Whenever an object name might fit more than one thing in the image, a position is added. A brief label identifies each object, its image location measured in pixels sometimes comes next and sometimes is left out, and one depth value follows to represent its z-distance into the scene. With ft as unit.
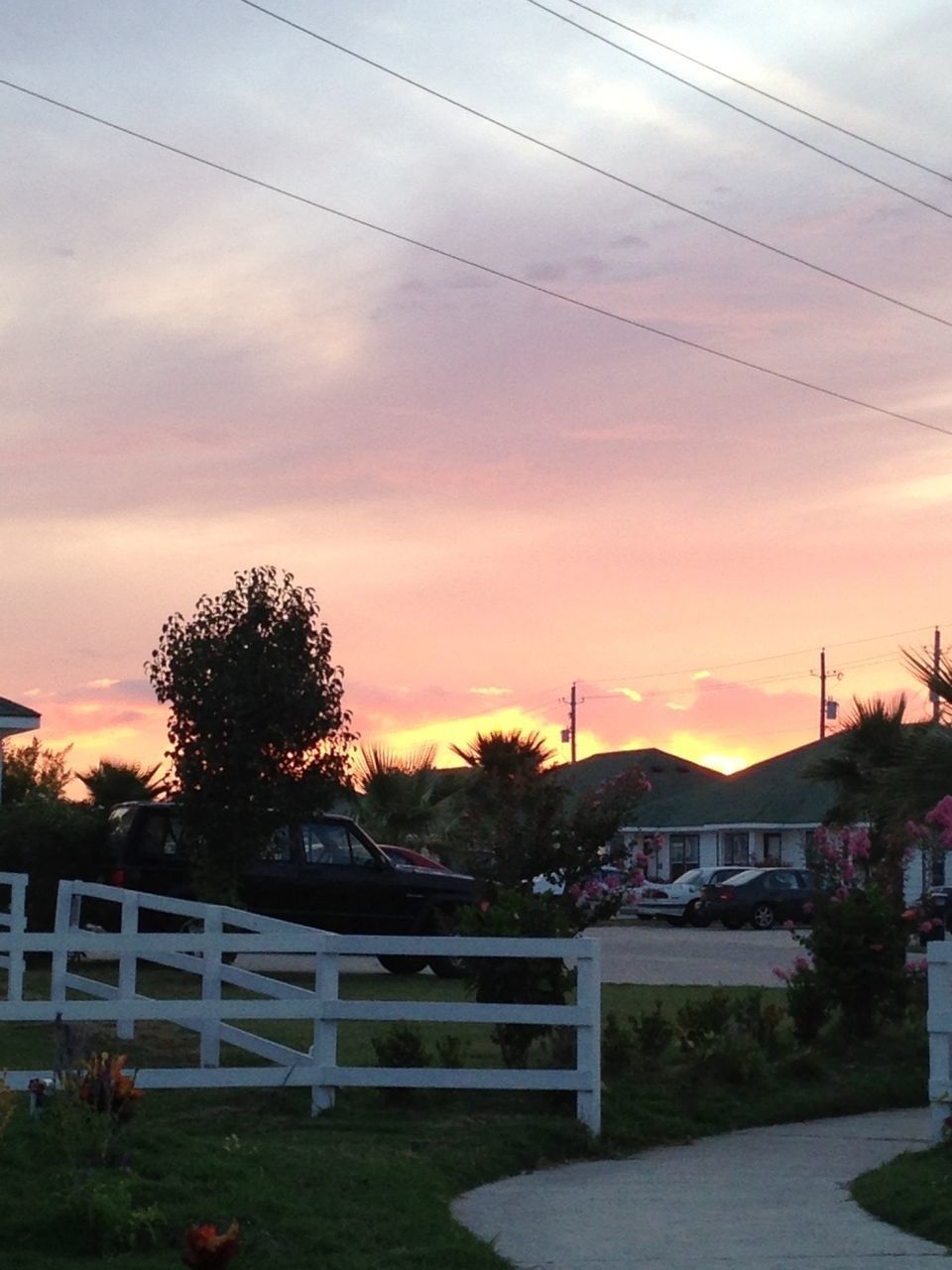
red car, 88.27
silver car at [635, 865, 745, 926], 155.12
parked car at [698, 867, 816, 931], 146.41
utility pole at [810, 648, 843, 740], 304.71
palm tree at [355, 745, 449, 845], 142.92
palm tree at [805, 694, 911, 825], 55.06
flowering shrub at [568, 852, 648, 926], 62.03
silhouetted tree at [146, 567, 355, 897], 71.51
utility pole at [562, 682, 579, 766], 342.23
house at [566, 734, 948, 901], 194.90
